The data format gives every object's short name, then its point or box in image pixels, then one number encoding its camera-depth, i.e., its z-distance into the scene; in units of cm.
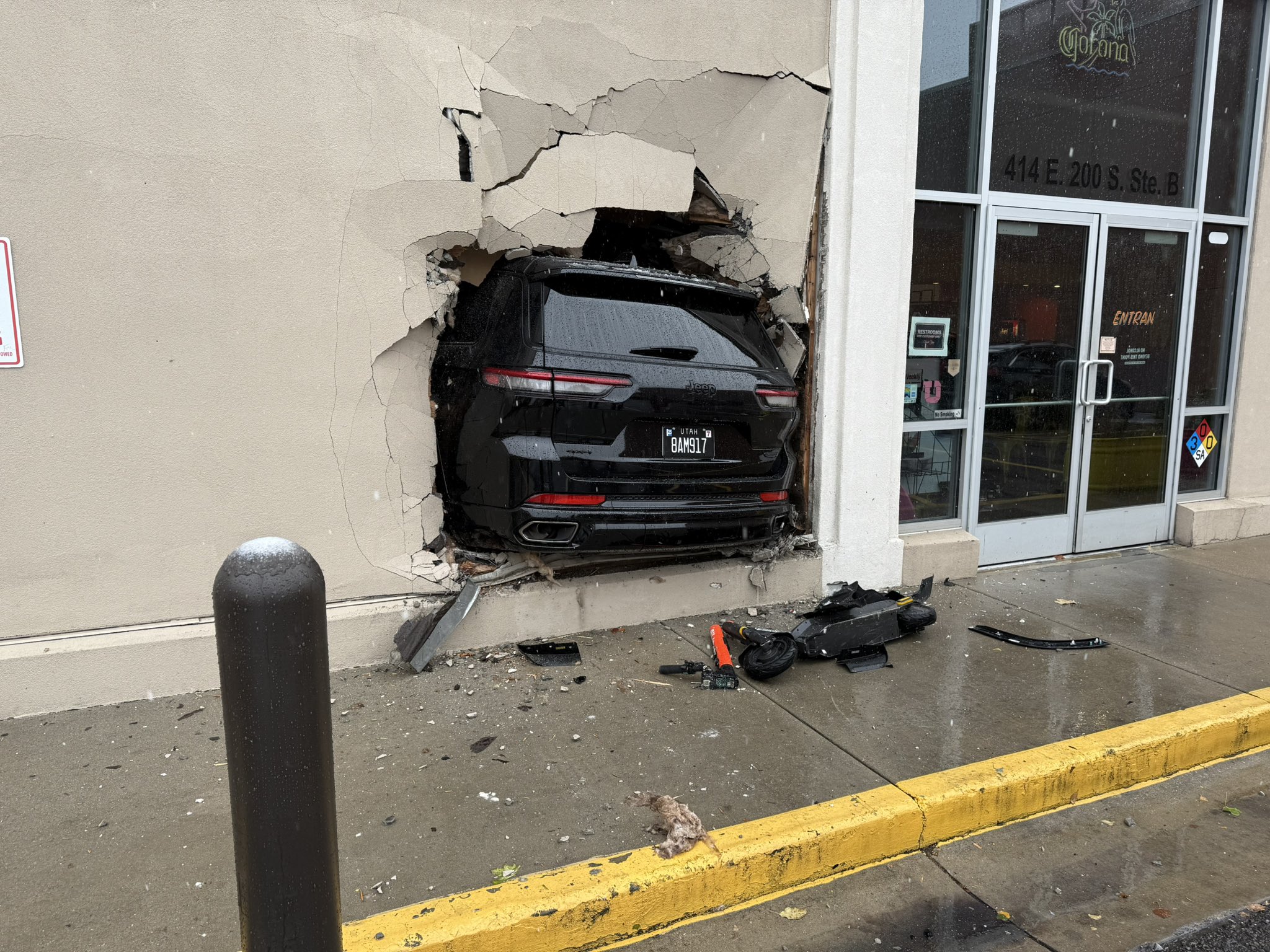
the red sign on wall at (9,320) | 377
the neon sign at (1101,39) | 645
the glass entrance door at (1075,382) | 644
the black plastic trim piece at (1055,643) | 500
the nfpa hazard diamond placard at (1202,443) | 762
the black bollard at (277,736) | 168
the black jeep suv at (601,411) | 419
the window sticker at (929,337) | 610
